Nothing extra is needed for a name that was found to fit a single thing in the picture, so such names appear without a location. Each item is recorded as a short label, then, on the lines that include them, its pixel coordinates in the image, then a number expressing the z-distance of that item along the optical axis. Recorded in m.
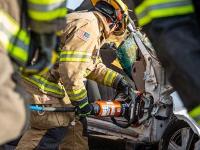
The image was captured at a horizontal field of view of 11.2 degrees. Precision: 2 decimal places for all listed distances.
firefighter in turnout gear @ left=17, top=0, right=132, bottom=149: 7.79
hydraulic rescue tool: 8.07
